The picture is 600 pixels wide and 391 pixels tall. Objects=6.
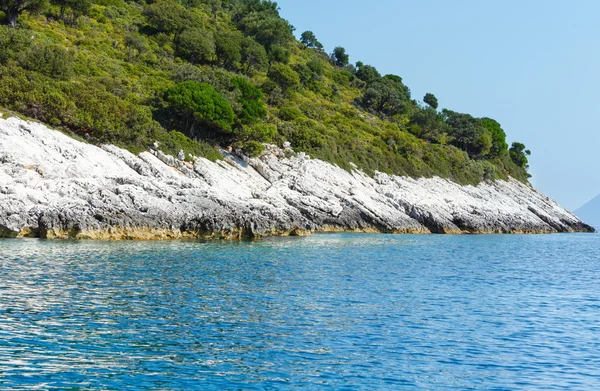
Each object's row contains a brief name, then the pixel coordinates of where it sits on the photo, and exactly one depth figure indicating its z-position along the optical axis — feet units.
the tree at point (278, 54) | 416.75
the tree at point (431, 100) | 521.65
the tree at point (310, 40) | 570.05
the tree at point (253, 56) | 378.12
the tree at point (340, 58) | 559.79
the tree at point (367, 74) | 500.74
